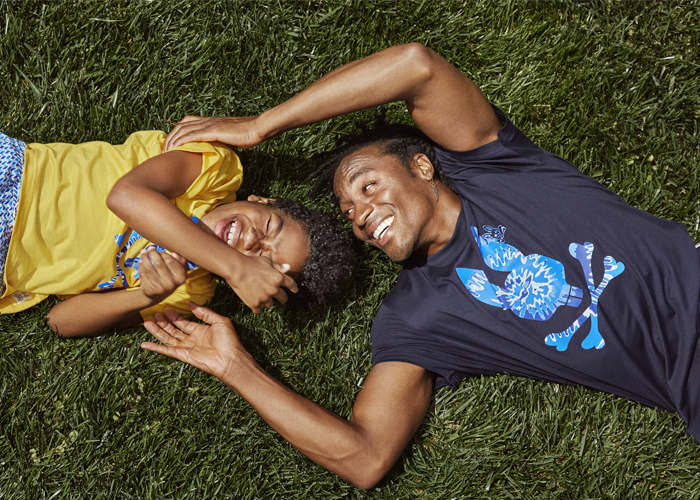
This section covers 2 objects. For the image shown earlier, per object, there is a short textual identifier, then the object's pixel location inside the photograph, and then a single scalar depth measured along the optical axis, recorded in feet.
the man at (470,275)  10.60
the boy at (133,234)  10.08
